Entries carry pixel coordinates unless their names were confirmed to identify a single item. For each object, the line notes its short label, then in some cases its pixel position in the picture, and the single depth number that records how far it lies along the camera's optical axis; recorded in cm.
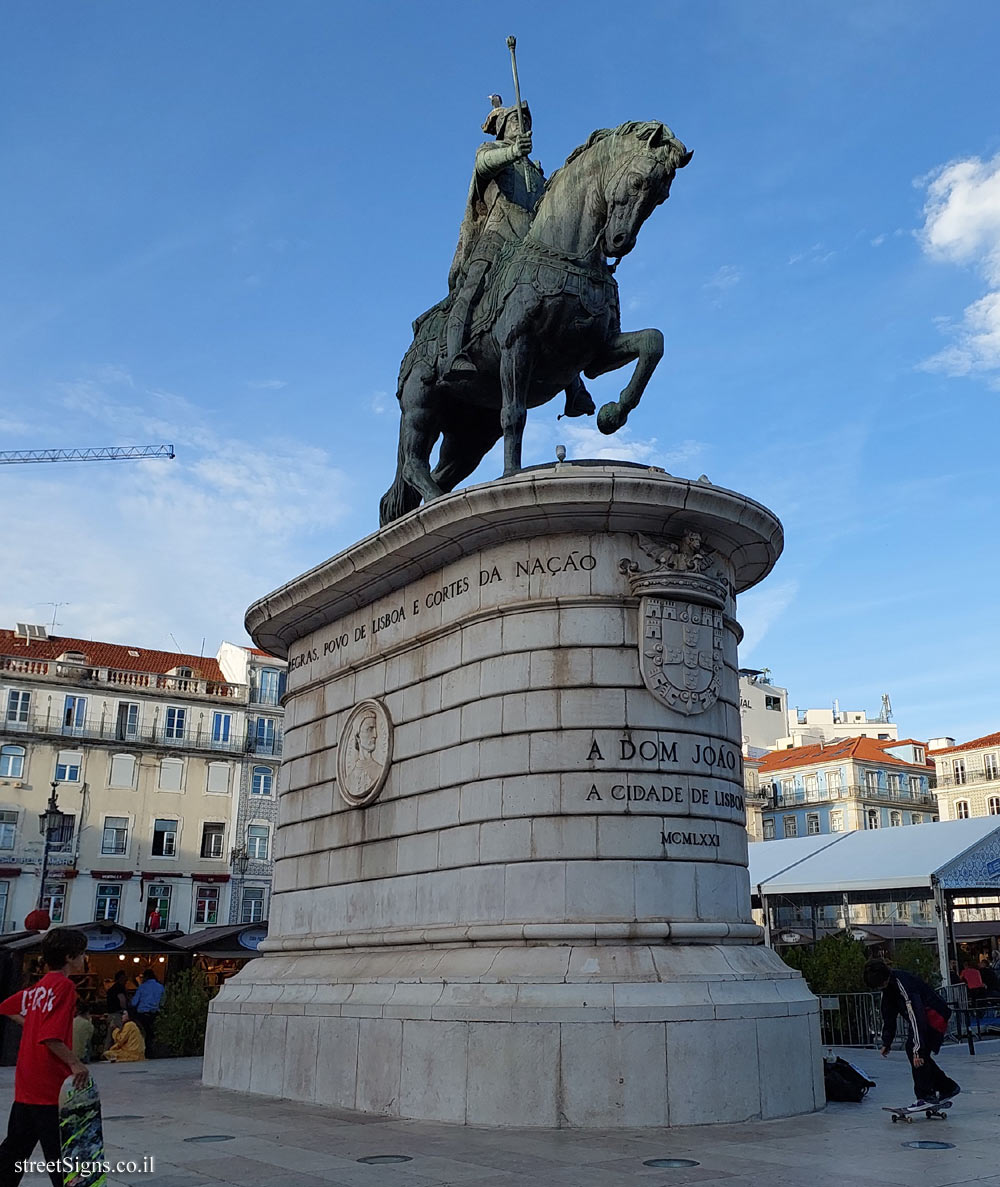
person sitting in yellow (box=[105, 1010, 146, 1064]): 1950
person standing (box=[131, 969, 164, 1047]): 2136
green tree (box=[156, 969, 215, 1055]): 2031
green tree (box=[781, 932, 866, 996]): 2039
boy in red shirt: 661
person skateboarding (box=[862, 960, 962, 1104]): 1067
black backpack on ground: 1218
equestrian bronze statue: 1345
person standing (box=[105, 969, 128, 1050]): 2161
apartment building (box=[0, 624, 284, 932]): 5559
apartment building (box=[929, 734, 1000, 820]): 7438
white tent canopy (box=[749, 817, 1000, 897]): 2339
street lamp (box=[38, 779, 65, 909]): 2847
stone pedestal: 1063
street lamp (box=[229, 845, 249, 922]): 6003
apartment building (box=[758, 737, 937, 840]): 7688
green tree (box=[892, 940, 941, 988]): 2281
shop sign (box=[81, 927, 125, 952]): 2323
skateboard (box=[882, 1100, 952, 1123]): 1049
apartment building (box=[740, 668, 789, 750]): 8981
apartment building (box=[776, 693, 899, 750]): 9259
